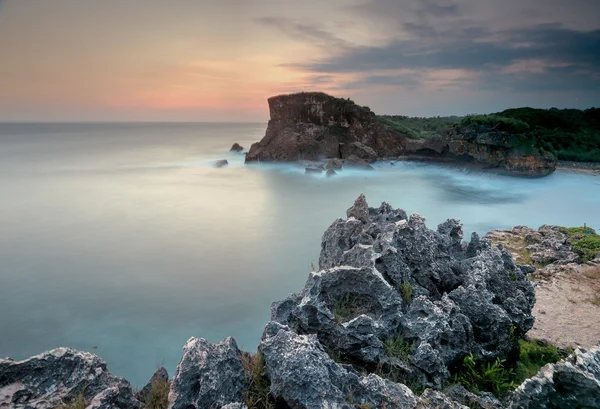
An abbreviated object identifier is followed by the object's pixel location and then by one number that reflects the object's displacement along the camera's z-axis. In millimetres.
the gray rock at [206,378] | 3725
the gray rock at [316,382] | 3500
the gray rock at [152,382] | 4539
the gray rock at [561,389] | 3148
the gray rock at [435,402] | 3502
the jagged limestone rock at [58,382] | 3904
